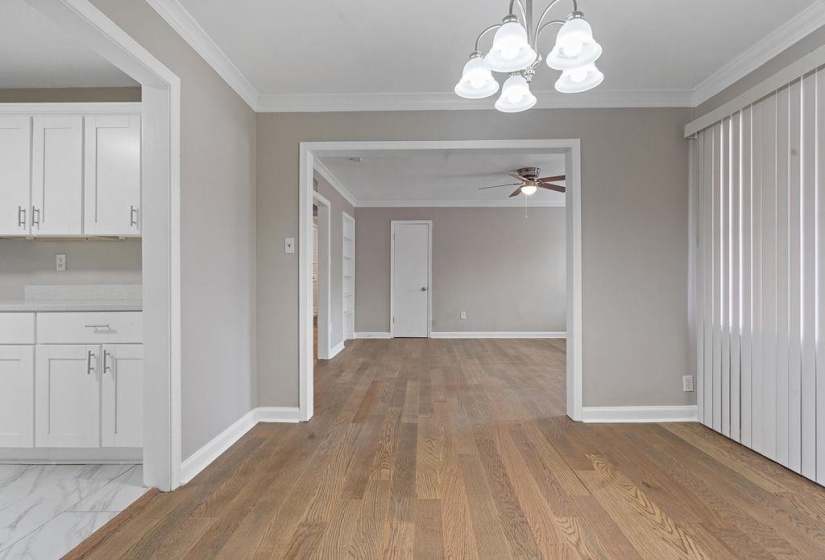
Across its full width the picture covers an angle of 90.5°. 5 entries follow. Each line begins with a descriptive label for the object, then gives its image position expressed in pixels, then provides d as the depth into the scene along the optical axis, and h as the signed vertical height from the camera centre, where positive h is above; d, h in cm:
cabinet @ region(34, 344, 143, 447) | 229 -64
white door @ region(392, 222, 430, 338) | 726 -5
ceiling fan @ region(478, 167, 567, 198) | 466 +117
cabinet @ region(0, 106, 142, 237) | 243 +63
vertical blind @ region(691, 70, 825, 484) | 213 +5
